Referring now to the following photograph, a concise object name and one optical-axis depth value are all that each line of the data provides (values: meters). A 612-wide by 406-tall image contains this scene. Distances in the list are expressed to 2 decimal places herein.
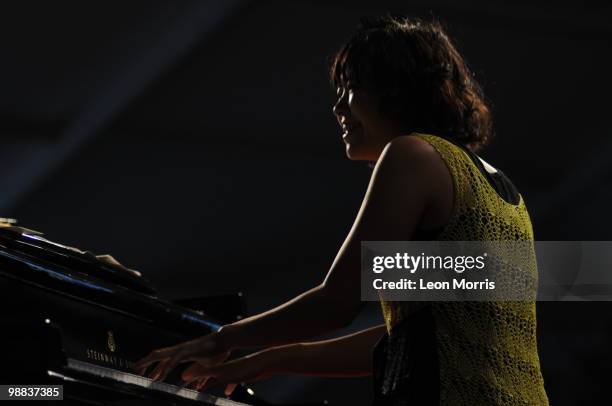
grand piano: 6.10
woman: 6.00
